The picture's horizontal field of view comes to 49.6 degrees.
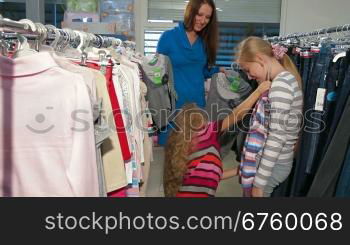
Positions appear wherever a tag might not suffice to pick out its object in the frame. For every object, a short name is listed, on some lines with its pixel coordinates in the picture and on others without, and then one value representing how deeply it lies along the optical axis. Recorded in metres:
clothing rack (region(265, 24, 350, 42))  1.75
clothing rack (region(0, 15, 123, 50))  1.02
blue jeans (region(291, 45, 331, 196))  1.68
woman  2.56
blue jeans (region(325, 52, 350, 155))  1.49
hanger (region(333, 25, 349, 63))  1.58
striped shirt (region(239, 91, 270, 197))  1.79
